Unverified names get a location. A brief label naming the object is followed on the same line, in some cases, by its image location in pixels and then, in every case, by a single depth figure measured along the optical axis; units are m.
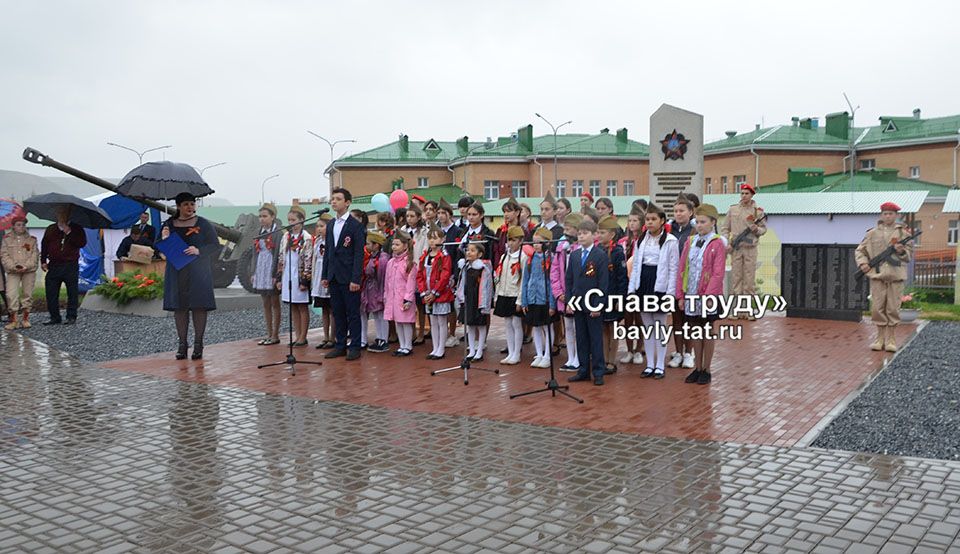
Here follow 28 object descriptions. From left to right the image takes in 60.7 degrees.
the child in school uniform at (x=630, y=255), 10.29
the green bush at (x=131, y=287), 16.97
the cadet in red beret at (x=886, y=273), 11.00
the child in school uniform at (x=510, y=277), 10.07
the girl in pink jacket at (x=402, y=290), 11.09
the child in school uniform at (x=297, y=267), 11.91
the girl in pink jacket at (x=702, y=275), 8.88
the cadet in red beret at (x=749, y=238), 15.33
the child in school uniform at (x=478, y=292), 10.44
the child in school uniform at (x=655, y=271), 9.41
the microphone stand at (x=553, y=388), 8.45
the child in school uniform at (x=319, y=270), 11.55
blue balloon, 15.50
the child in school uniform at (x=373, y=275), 11.51
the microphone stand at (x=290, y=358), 10.31
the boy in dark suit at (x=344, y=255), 10.73
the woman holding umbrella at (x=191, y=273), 11.02
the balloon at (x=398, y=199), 15.02
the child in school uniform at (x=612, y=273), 9.38
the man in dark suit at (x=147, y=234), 11.20
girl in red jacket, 10.73
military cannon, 19.19
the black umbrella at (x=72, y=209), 14.93
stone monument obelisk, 14.51
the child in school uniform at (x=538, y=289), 9.68
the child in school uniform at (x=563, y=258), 9.48
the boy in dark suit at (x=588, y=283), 9.04
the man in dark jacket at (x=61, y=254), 15.33
